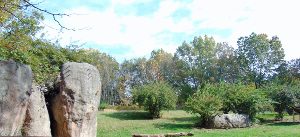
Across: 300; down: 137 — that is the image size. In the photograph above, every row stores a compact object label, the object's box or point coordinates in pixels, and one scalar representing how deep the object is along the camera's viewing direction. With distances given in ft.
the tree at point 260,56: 132.64
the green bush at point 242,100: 63.81
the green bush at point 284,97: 66.60
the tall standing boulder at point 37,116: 25.23
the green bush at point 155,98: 74.85
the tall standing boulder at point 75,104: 27.30
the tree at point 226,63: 141.85
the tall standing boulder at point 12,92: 21.37
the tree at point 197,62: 140.72
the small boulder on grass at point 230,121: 56.19
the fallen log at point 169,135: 40.97
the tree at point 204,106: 57.47
